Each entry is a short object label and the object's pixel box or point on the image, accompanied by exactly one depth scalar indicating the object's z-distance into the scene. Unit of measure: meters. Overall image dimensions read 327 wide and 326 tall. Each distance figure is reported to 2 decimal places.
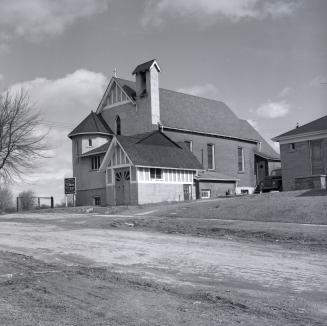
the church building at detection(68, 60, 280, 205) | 39.78
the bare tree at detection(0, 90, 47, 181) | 44.00
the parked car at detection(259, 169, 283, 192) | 38.72
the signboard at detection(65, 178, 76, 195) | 40.72
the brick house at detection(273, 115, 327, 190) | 34.28
